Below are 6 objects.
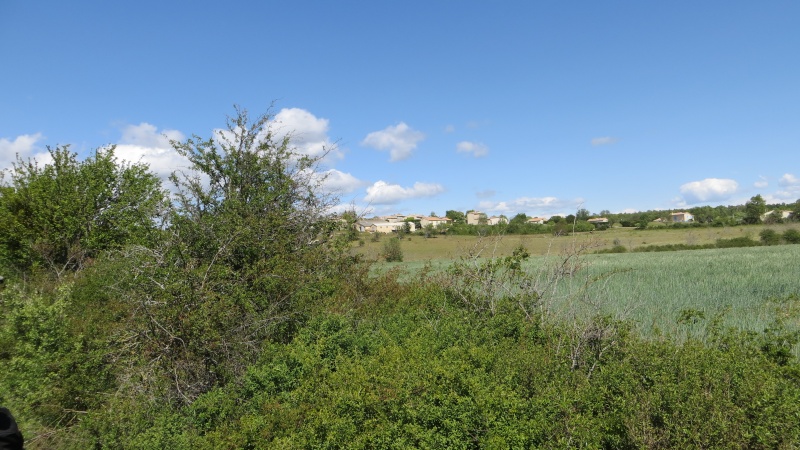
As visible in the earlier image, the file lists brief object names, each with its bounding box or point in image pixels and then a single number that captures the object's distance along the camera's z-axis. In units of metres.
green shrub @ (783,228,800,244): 35.91
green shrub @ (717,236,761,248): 36.56
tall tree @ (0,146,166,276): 14.06
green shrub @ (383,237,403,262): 24.90
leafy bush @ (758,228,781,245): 36.43
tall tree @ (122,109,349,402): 6.60
